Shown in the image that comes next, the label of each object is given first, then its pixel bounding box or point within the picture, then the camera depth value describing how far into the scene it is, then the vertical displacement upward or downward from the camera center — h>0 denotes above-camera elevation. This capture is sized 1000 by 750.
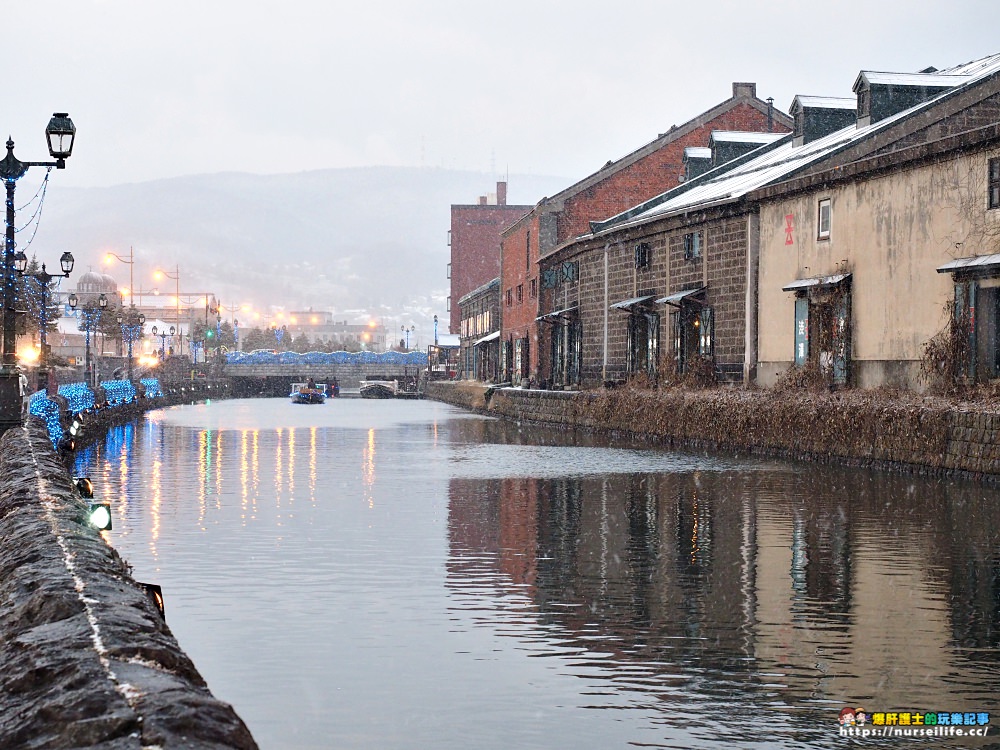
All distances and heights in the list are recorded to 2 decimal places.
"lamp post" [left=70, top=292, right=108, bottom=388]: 65.64 +2.31
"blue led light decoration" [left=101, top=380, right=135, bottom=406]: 53.61 -0.91
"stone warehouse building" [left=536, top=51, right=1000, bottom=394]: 31.17 +3.19
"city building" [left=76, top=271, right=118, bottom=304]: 183.62 +10.87
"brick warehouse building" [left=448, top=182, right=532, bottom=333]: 121.62 +10.72
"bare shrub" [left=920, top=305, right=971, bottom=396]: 28.61 +0.24
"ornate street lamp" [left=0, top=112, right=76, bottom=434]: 24.75 +2.12
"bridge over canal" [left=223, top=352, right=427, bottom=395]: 140.25 +0.26
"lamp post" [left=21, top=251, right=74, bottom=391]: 41.75 +3.05
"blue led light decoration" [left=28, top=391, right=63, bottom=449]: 29.48 -0.92
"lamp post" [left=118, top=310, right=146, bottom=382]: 101.26 +3.26
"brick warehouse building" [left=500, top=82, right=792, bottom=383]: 63.03 +8.09
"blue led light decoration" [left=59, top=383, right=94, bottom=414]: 39.94 -0.83
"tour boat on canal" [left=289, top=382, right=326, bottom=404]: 90.69 -1.67
